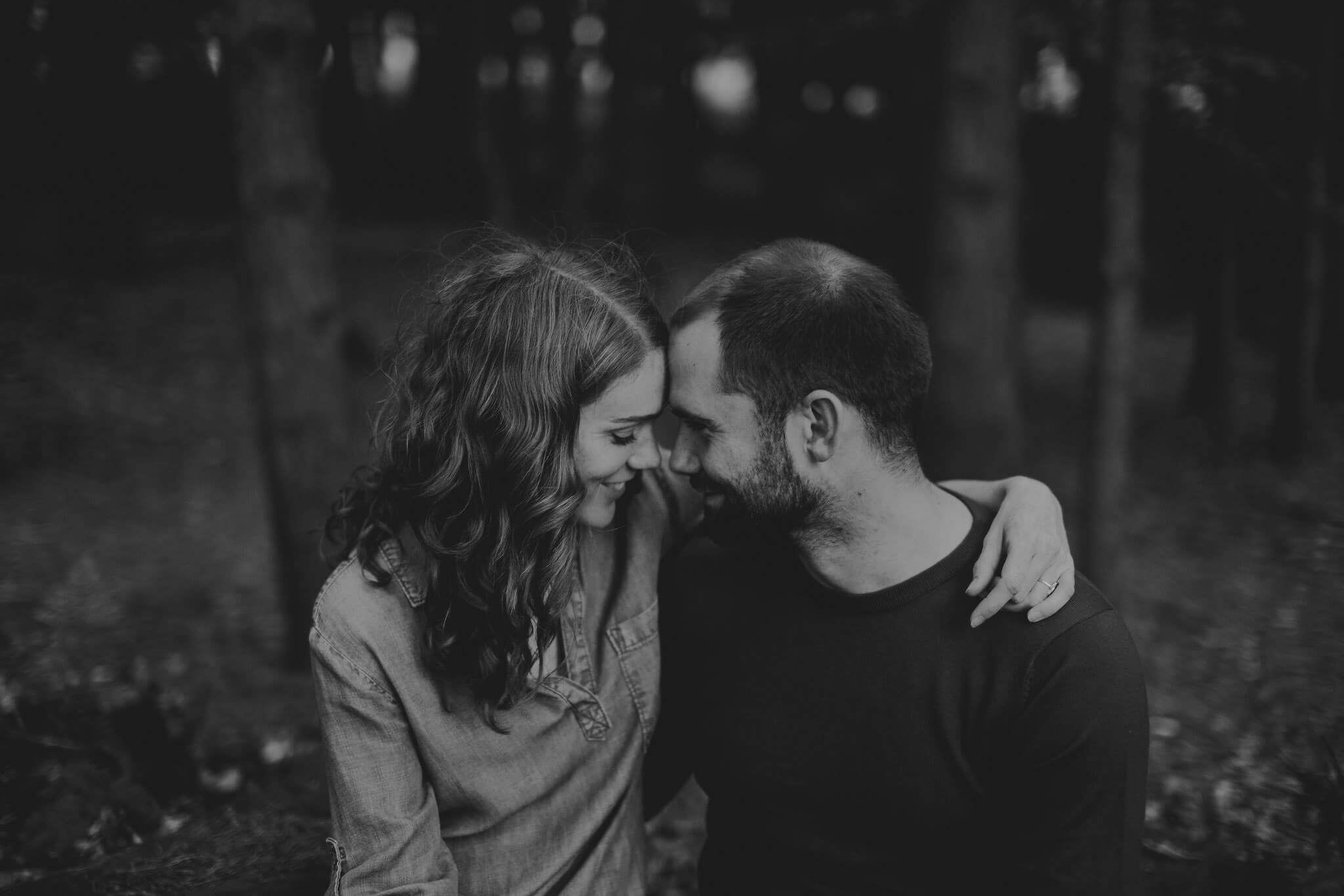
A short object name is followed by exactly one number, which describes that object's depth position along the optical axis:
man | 2.28
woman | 2.35
